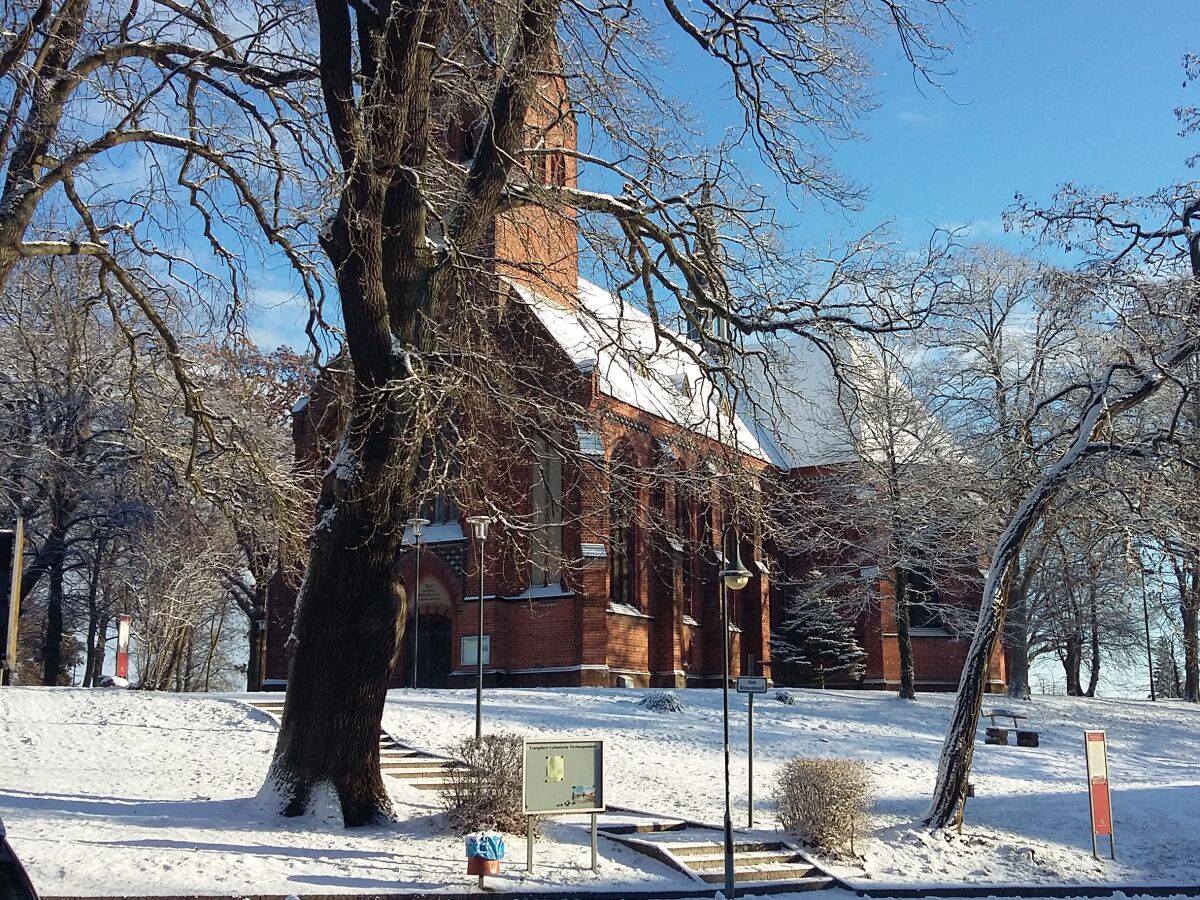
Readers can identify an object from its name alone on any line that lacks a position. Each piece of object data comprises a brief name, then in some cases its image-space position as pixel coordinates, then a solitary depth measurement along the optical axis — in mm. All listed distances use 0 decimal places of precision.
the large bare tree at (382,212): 11938
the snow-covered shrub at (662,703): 23547
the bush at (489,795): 12750
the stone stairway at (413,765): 16234
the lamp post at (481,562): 17781
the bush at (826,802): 13812
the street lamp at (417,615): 27578
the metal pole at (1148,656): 46656
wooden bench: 23734
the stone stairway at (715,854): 12453
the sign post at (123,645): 30984
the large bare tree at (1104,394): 15109
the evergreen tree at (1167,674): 57819
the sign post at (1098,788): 15117
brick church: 28547
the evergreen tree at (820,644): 34625
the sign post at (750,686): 15031
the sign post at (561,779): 11859
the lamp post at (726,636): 11427
